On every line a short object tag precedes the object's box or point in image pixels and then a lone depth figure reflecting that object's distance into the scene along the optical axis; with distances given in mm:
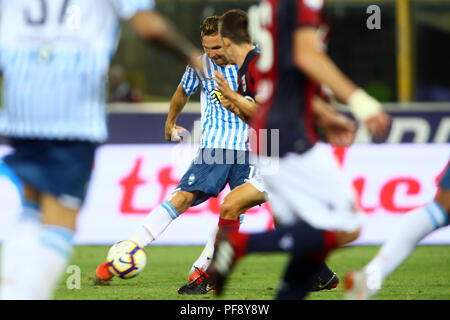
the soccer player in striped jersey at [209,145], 14344
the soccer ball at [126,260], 13234
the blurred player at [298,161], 8602
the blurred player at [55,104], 8117
